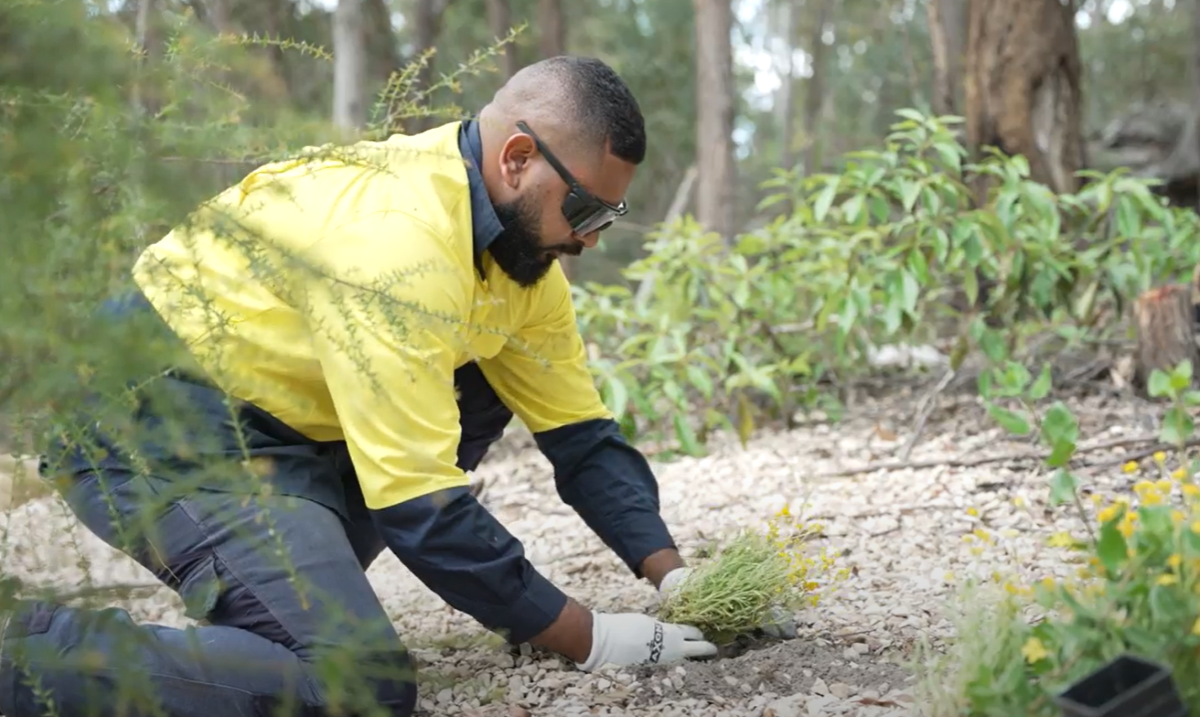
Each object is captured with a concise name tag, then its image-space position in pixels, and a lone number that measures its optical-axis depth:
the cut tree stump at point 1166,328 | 3.75
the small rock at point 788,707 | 1.84
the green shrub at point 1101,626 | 1.24
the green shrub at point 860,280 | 3.89
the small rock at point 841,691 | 1.90
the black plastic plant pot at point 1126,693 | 1.08
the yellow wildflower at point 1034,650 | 1.28
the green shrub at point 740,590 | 2.16
